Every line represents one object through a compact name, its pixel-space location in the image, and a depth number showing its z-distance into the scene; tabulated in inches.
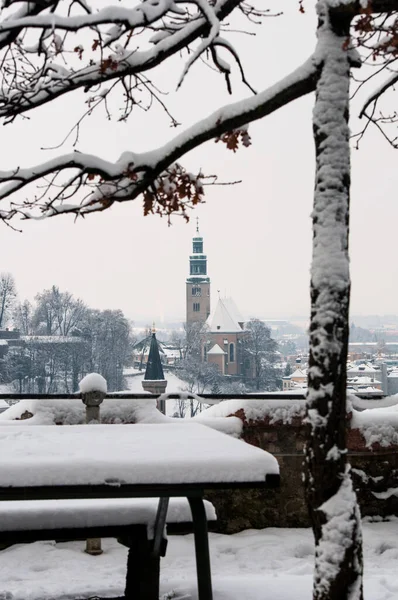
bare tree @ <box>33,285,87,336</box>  3218.5
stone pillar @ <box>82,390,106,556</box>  227.9
